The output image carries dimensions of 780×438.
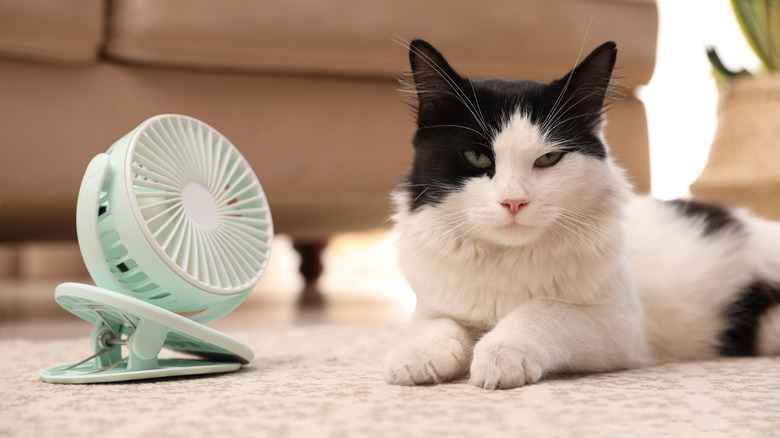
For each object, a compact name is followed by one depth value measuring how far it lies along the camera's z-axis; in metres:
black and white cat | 0.98
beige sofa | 1.75
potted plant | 2.41
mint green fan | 0.99
